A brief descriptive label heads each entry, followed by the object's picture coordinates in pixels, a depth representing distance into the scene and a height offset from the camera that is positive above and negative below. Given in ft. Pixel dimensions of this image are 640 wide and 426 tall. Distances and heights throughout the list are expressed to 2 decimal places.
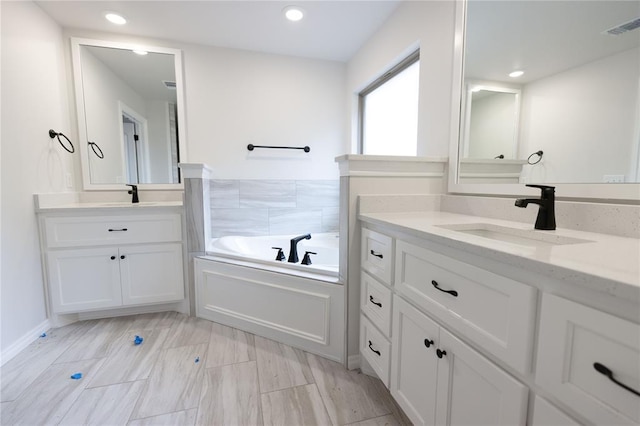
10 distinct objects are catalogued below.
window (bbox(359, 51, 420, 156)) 7.03 +2.13
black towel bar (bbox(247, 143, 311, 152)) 8.89 +1.24
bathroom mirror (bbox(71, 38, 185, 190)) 7.82 +2.04
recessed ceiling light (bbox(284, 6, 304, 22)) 6.67 +4.19
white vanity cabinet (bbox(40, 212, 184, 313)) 6.48 -1.78
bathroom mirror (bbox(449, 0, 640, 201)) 2.97 +1.23
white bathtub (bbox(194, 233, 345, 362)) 5.33 -2.38
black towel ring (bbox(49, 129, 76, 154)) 6.85 +1.16
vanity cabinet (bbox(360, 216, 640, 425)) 1.60 -1.14
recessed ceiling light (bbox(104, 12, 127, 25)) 6.98 +4.23
